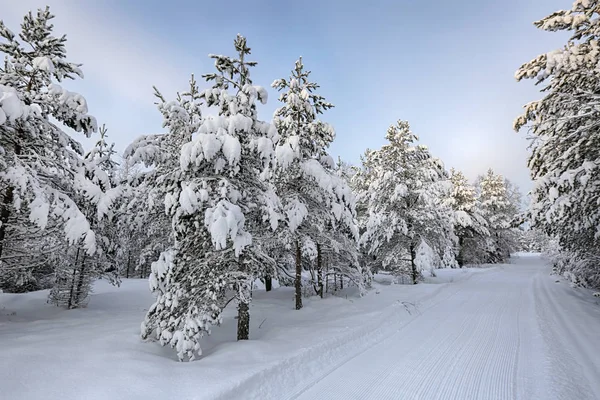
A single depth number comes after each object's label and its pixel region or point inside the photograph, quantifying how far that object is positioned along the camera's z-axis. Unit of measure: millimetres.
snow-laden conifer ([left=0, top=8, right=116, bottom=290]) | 6508
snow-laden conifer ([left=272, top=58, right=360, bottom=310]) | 10438
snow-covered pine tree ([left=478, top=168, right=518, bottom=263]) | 37438
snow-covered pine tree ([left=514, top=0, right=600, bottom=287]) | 8641
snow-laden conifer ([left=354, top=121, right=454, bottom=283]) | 18312
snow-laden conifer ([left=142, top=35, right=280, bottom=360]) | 6430
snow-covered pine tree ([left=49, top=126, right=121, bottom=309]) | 12508
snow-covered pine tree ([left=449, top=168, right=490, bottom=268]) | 32531
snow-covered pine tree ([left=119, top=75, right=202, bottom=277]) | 8087
